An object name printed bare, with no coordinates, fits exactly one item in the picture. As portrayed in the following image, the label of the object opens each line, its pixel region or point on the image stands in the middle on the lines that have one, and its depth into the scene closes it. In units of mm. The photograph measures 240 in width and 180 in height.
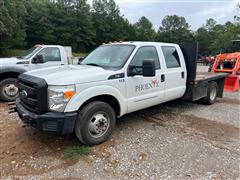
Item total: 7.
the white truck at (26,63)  6523
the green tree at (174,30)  77094
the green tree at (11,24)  23219
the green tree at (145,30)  71444
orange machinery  8345
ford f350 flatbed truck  3270
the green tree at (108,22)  59500
